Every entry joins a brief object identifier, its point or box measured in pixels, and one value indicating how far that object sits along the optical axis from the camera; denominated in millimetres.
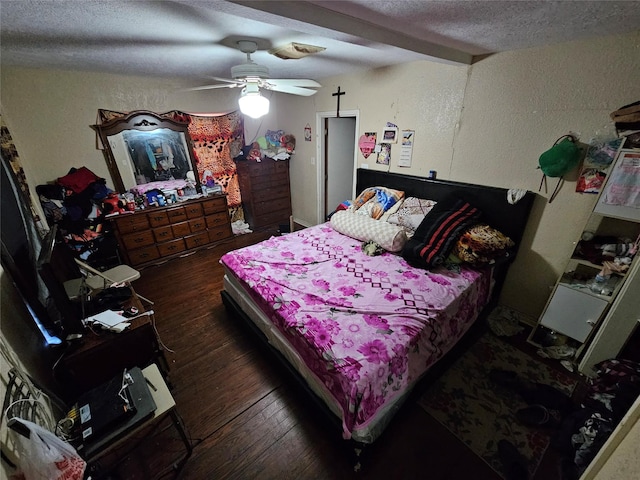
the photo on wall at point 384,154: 3096
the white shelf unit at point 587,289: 1706
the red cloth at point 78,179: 2996
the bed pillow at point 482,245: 2096
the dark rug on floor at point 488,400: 1521
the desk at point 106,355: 1479
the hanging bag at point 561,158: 1853
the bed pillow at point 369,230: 2422
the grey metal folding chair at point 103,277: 1905
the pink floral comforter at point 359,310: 1353
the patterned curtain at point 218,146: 3871
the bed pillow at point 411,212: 2625
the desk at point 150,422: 1132
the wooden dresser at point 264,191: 4246
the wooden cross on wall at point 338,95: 3383
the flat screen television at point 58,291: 1236
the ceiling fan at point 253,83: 1844
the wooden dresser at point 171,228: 3287
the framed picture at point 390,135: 2963
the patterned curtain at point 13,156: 2307
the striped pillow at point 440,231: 2172
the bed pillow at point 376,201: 2896
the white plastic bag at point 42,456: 838
